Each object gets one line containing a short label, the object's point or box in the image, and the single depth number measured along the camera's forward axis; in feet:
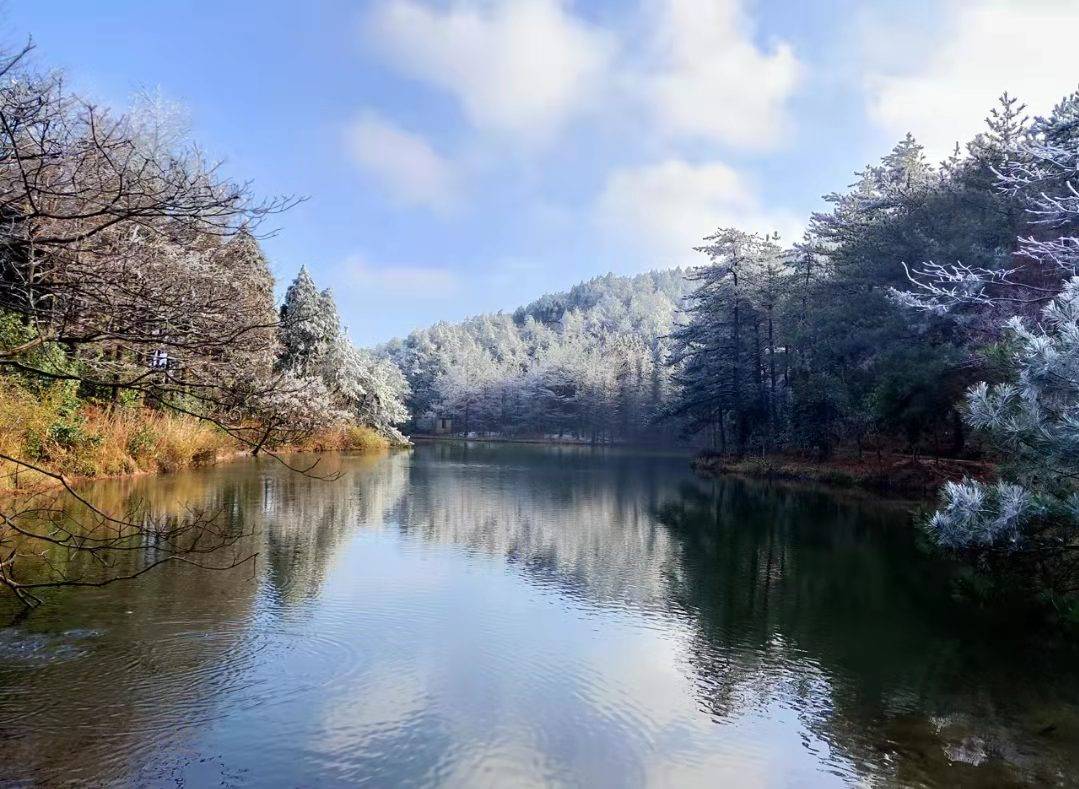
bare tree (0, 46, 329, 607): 10.93
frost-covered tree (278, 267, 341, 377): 123.44
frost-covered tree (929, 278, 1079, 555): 23.84
